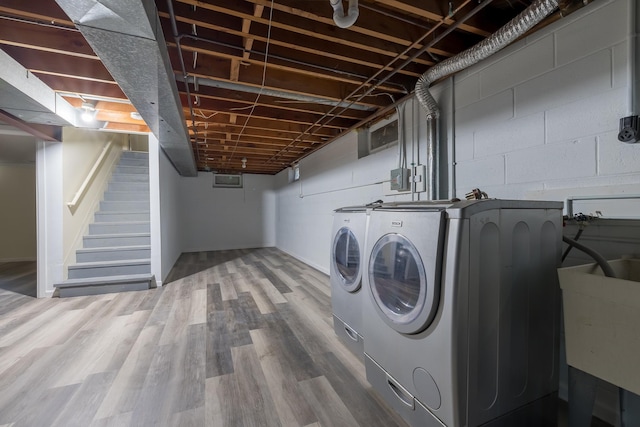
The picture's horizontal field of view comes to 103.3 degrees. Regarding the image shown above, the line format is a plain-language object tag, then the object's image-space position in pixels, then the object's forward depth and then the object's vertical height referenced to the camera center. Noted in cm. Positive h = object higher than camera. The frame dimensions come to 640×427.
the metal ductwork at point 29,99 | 194 +106
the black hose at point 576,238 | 131 -16
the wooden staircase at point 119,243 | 347 -50
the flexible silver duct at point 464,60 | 131 +101
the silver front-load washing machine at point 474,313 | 101 -45
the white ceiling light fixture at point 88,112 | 295 +123
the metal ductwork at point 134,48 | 118 +95
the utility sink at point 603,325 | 80 -40
